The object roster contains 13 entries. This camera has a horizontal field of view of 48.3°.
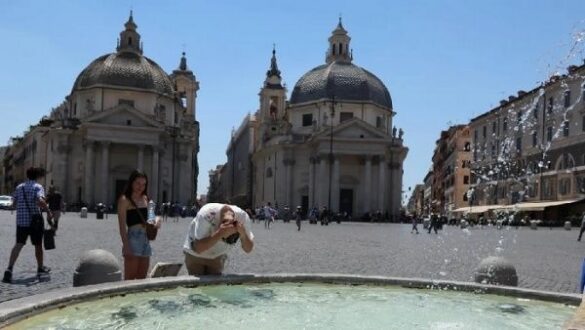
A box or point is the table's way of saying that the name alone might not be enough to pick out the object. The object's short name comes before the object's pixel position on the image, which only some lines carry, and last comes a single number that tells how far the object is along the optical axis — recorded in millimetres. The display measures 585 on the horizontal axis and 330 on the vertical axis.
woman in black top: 7309
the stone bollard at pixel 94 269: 7324
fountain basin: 5621
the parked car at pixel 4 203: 59131
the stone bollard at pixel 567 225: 43419
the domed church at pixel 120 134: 63812
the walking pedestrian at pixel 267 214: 38250
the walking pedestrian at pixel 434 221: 38031
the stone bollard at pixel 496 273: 8391
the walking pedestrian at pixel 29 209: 9586
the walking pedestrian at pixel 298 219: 35969
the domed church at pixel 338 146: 65875
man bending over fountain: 6879
